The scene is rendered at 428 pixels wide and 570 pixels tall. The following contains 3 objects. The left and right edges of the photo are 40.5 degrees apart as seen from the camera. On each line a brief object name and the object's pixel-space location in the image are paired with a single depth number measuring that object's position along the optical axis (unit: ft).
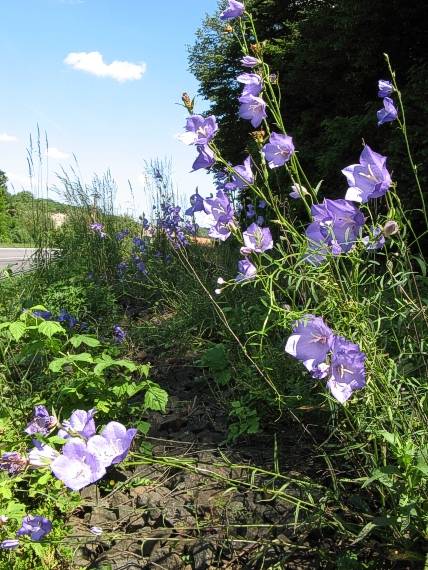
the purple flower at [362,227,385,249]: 4.33
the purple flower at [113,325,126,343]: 11.33
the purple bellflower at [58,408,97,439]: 3.53
